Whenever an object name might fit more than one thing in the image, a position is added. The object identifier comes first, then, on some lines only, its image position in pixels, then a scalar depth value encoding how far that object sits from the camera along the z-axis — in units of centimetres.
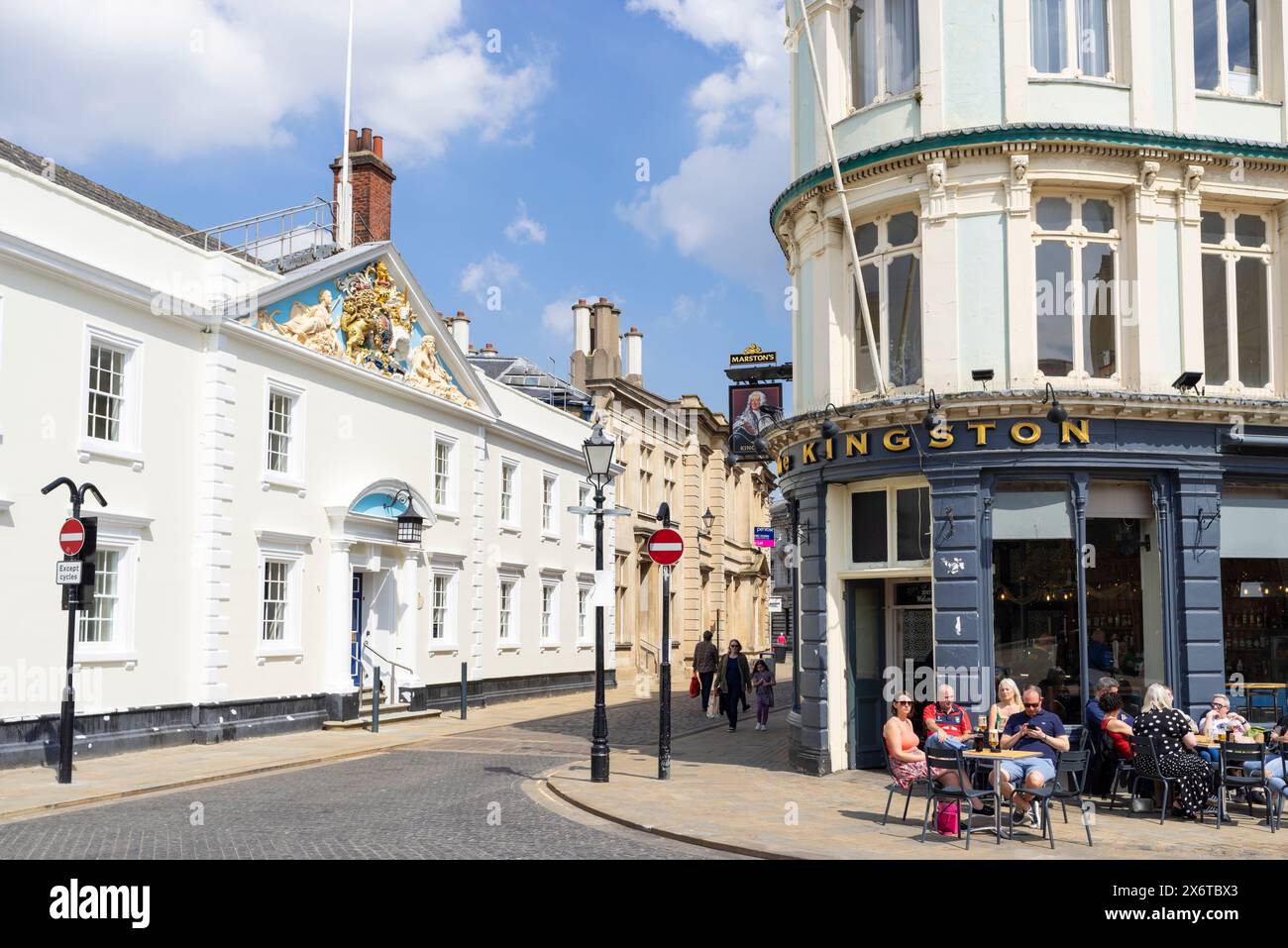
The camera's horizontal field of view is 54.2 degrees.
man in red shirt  1280
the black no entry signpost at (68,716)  1558
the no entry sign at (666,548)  1605
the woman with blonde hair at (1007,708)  1283
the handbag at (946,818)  1212
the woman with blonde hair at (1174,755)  1299
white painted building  1814
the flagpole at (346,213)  2917
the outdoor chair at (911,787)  1242
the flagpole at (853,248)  1541
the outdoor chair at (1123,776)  1378
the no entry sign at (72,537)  1585
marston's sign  3441
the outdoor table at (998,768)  1175
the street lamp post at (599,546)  1593
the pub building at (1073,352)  1499
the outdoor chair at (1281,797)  1271
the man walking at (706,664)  2816
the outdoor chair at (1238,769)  1290
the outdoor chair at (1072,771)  1230
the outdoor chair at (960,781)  1165
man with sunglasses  1207
